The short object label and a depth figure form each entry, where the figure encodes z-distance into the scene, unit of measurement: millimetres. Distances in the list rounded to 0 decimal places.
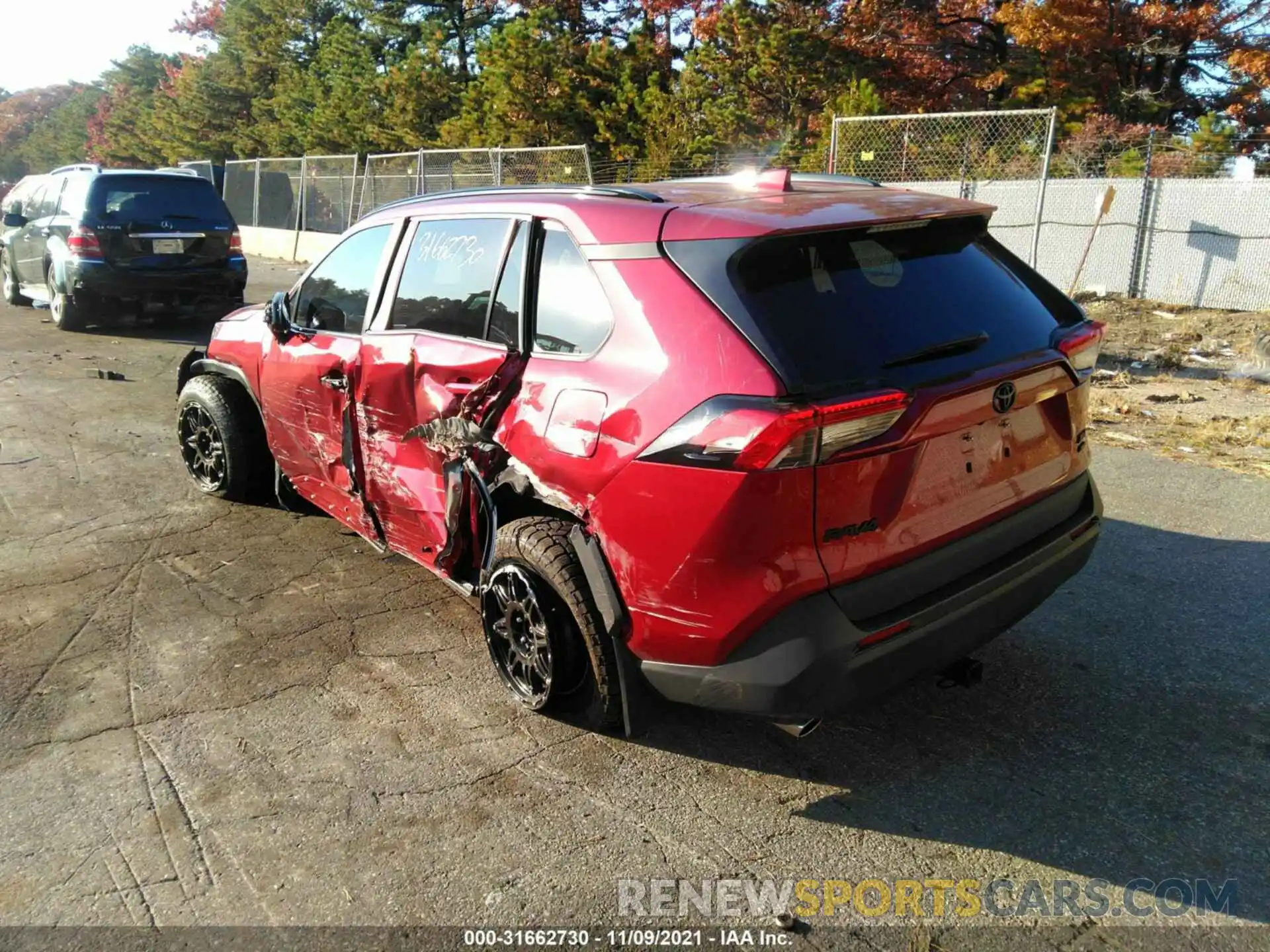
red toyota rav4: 2502
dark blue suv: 10938
